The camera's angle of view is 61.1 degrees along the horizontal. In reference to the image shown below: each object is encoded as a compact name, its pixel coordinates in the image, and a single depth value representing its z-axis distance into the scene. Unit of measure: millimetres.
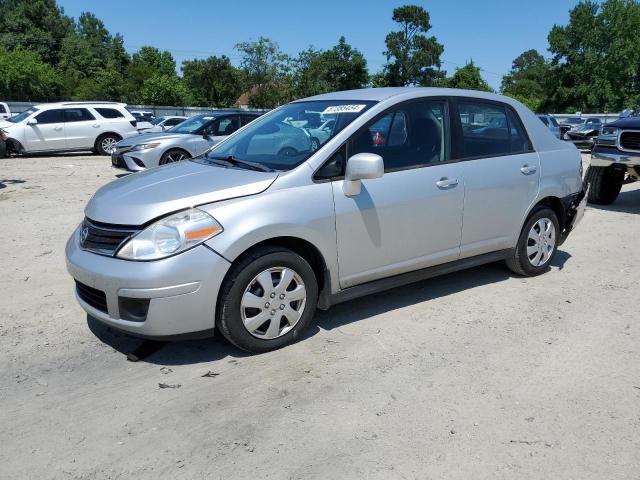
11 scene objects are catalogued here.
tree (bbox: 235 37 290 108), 51406
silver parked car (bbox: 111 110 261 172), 10766
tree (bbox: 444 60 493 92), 66000
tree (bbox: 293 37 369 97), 55094
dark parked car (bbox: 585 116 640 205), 8461
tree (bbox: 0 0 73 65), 62584
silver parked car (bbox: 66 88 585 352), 3324
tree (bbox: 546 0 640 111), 52750
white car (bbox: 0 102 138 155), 16141
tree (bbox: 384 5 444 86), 69688
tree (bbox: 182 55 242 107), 54781
